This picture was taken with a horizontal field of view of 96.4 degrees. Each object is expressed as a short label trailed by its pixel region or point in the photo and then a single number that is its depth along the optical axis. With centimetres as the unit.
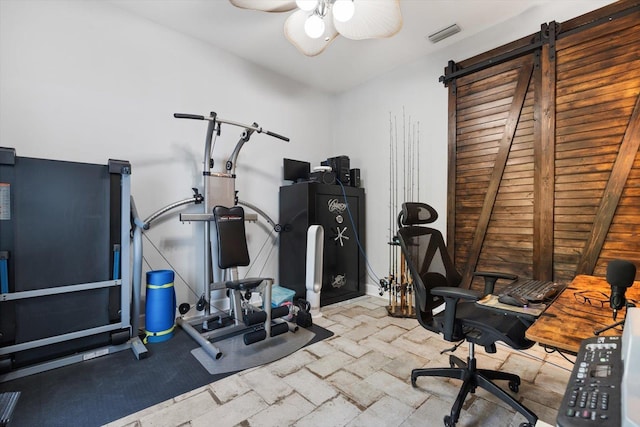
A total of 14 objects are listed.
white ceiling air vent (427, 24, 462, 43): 289
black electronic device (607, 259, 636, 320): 105
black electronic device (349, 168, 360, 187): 398
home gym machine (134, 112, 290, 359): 245
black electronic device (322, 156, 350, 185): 383
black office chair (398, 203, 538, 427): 148
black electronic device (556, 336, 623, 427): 48
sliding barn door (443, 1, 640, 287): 219
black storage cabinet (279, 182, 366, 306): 344
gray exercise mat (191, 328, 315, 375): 212
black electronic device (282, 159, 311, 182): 378
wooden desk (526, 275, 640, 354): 85
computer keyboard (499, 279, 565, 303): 125
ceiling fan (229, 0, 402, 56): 187
